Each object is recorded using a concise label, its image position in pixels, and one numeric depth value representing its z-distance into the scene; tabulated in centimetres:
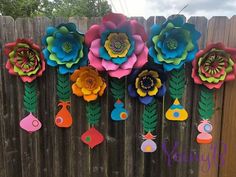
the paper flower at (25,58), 207
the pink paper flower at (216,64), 193
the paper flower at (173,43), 190
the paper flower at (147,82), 199
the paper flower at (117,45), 191
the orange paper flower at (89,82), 203
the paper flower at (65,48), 198
